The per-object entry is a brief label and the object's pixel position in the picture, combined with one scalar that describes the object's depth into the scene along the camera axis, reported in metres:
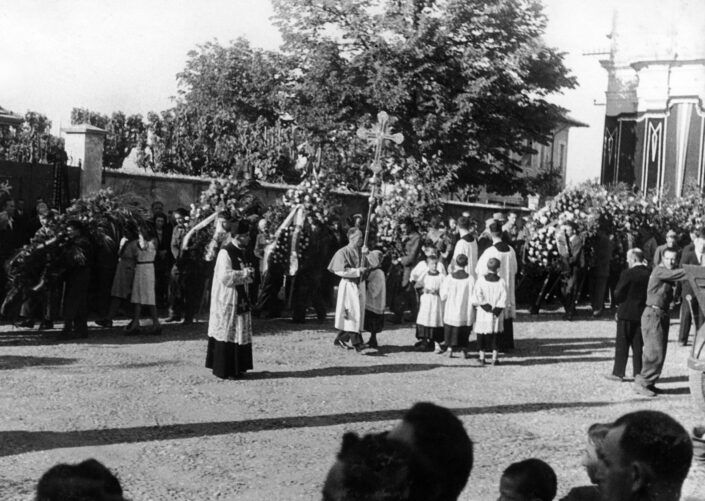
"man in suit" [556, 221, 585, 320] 19.36
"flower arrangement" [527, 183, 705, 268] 19.53
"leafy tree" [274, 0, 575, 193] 28.62
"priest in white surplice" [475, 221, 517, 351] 14.83
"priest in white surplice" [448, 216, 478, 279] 15.28
